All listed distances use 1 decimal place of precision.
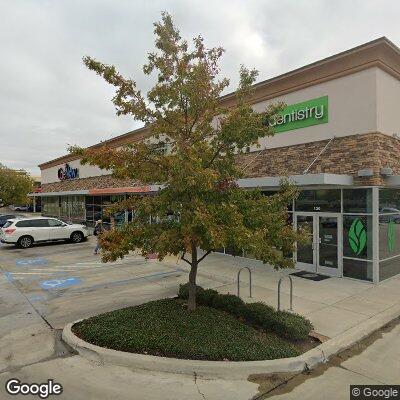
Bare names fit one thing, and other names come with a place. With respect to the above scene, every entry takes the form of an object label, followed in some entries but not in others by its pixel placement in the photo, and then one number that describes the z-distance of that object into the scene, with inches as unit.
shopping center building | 444.1
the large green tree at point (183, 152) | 252.8
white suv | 807.7
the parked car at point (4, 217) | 1283.2
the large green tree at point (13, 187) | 1657.2
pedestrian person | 694.8
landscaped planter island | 223.1
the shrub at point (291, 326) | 258.5
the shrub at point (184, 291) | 347.3
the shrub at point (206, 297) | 326.6
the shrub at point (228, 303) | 304.2
